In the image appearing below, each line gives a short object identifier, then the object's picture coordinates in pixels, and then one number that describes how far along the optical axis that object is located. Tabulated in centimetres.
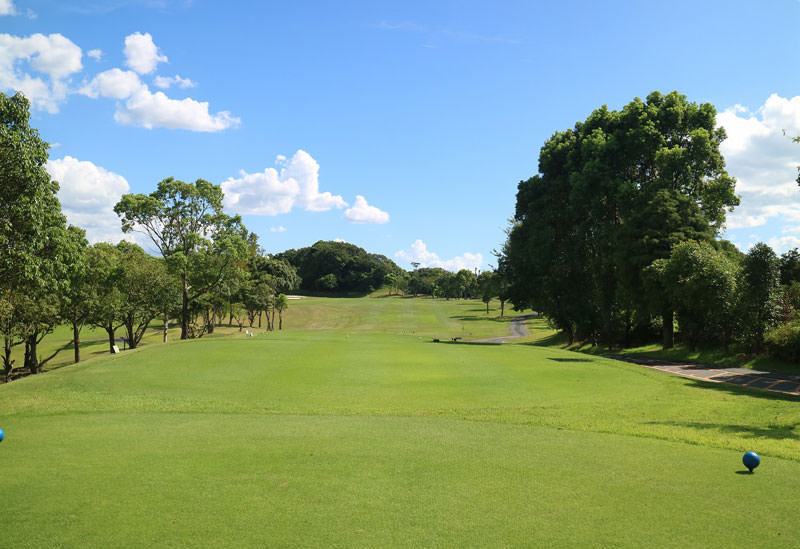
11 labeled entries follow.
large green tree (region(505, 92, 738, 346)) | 3422
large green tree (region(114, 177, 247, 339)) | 4238
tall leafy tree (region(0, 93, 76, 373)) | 1689
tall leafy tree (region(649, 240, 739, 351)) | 2756
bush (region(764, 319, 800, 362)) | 2333
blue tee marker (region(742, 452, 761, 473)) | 718
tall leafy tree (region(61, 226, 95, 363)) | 3328
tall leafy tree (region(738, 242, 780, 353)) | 2595
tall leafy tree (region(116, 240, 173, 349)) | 4216
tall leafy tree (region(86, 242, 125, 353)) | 3688
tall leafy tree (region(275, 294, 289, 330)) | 6969
